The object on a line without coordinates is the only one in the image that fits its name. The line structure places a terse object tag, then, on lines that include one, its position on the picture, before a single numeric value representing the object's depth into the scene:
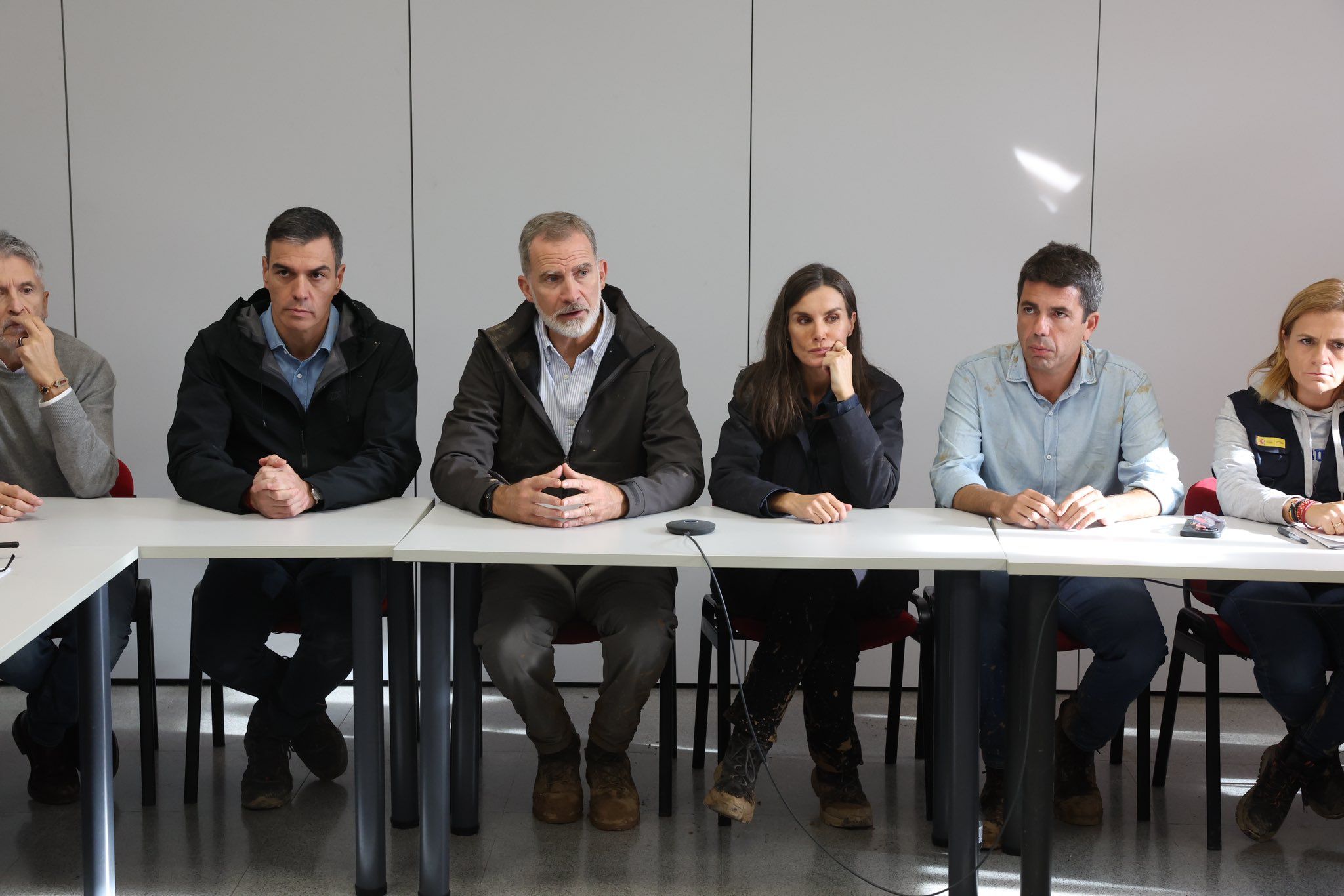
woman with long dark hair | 2.71
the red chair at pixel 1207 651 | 2.70
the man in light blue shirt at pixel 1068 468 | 2.64
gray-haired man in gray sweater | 2.81
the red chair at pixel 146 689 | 2.90
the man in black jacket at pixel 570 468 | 2.66
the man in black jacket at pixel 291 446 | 2.77
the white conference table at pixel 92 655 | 2.12
